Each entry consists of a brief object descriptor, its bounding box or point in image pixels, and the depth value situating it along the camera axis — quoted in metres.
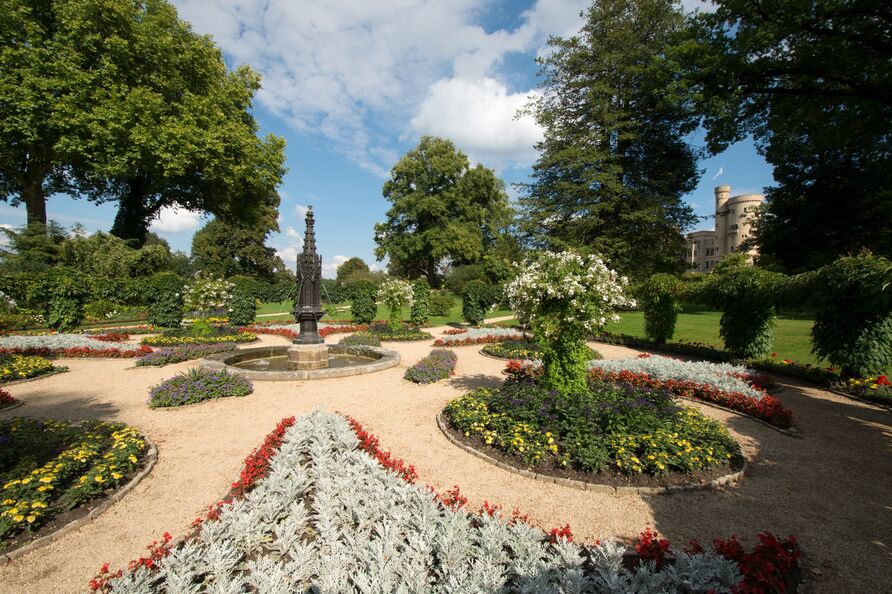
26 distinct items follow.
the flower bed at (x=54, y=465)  3.58
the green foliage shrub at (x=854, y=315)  7.87
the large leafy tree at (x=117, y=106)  18.41
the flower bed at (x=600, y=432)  4.84
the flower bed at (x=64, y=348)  11.79
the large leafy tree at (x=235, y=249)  45.34
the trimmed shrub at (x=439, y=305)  27.47
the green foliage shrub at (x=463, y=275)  39.42
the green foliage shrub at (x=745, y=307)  10.62
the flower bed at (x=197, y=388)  7.50
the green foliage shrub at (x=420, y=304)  20.73
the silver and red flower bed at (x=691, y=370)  8.33
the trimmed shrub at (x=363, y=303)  22.56
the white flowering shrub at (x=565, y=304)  6.20
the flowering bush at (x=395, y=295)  17.51
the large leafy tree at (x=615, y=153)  21.17
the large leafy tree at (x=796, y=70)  9.29
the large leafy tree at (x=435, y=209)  39.06
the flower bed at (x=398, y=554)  2.71
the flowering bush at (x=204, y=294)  15.02
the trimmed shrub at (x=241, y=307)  20.09
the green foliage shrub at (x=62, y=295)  15.57
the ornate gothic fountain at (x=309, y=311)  10.60
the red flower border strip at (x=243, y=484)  2.79
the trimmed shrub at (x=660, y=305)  13.96
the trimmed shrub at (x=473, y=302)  21.22
